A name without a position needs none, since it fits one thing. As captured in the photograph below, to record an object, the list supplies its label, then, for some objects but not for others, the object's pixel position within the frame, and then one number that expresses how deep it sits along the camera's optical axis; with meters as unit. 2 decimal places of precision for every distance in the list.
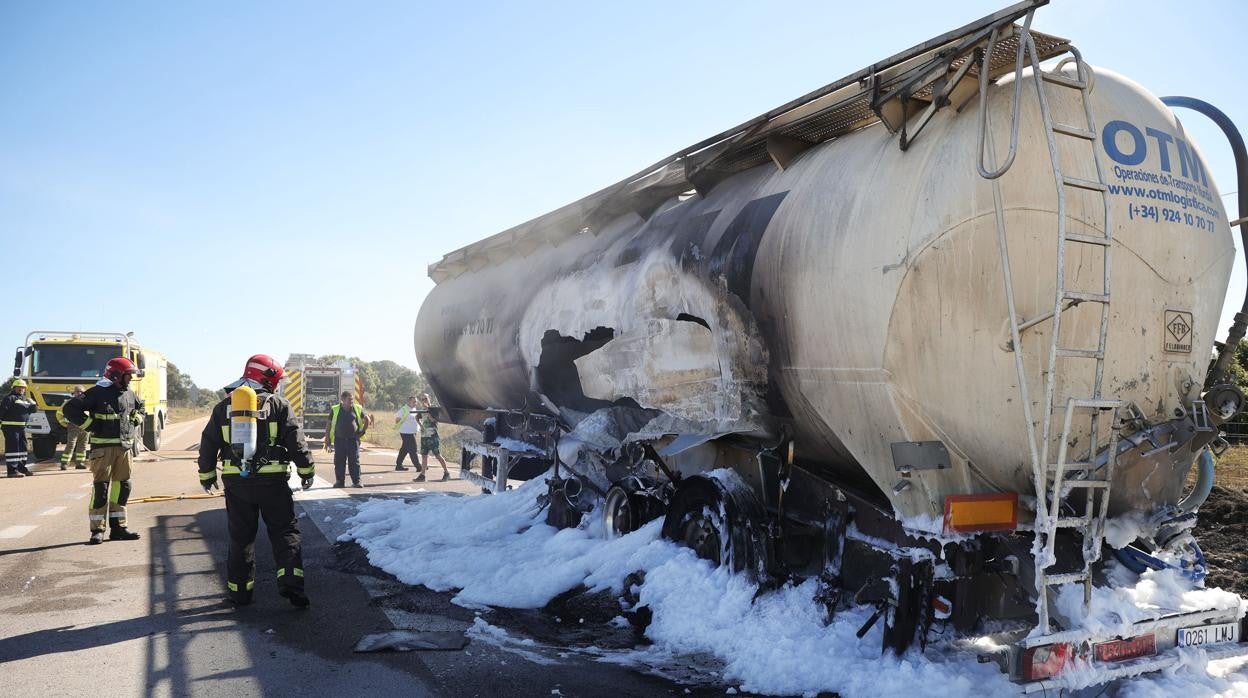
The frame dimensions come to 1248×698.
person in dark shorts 15.38
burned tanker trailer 3.77
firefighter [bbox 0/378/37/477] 14.17
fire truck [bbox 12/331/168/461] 16.61
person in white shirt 15.45
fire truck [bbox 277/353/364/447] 24.31
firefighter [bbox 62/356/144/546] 7.86
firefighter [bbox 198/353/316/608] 5.62
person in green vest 13.09
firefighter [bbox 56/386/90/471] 15.44
